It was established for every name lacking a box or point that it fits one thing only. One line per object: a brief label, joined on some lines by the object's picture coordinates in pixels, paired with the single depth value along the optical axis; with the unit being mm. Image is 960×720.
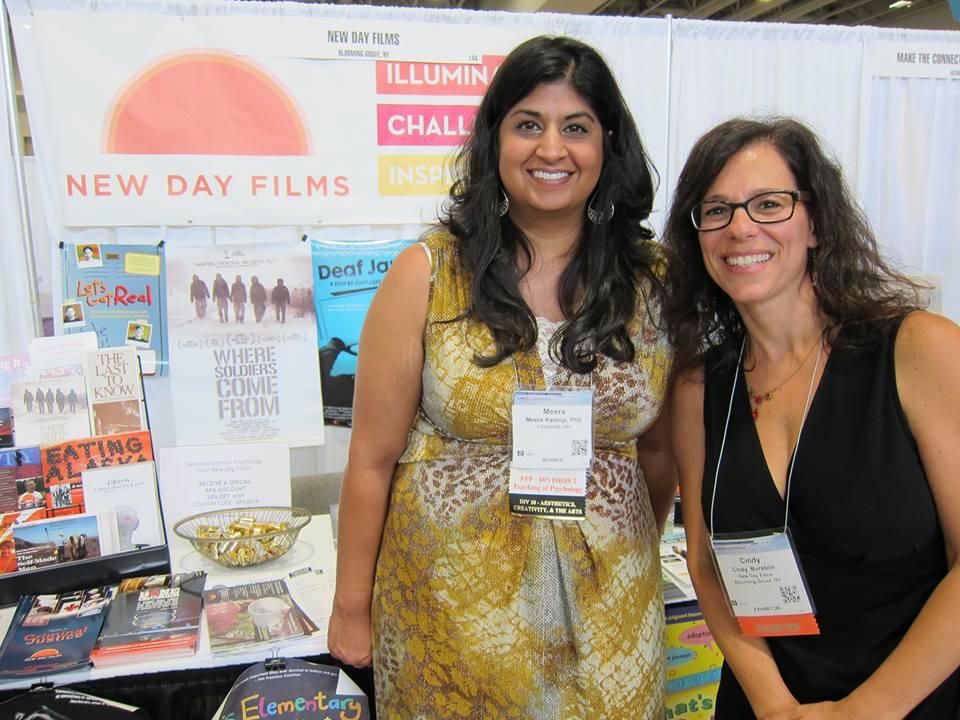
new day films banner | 1944
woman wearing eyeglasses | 937
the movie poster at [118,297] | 2033
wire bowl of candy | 1853
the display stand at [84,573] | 1683
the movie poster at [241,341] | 2105
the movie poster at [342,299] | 2180
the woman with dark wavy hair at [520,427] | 1126
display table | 1449
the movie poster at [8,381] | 1806
